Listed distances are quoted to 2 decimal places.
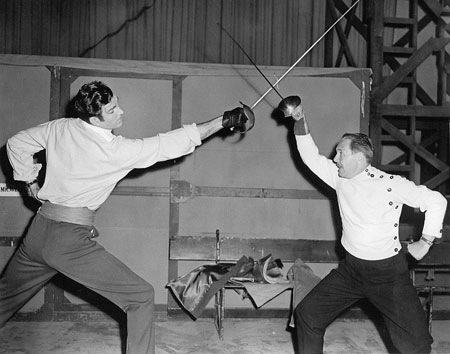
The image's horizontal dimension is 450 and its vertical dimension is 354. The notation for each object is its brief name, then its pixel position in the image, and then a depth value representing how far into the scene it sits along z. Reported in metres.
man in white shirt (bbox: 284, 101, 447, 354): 3.19
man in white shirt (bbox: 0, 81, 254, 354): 2.97
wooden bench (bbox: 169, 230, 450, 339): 4.76
